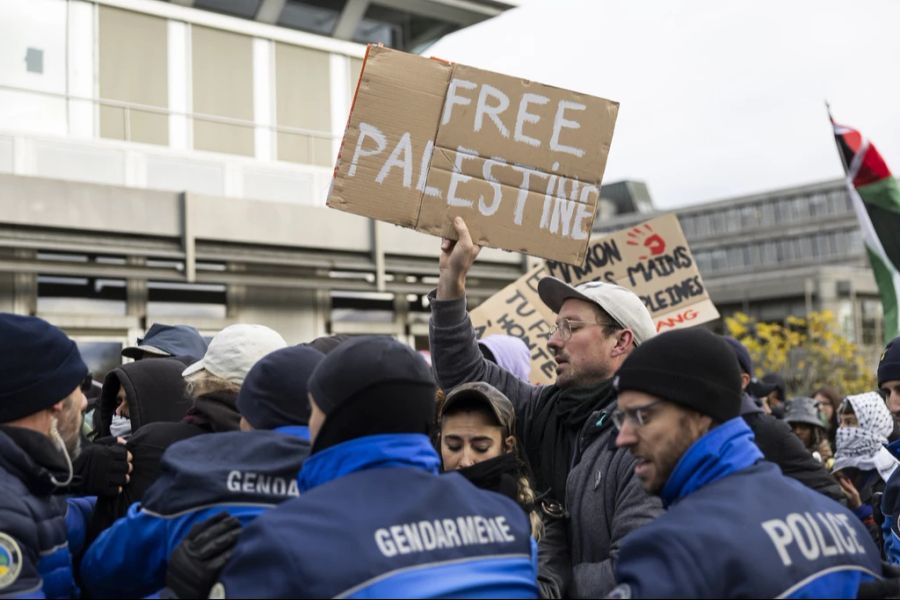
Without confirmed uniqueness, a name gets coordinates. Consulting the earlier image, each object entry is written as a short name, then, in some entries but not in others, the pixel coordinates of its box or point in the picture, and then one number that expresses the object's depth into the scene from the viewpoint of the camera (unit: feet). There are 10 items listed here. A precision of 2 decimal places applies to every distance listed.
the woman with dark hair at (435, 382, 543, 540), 13.42
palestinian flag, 27.55
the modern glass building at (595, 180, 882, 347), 310.65
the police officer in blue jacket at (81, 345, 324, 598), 9.66
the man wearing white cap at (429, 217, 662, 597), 12.01
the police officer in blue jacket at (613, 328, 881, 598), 7.85
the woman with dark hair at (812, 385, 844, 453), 36.29
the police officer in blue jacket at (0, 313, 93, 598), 9.51
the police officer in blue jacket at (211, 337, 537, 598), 7.78
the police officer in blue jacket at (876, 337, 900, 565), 13.17
